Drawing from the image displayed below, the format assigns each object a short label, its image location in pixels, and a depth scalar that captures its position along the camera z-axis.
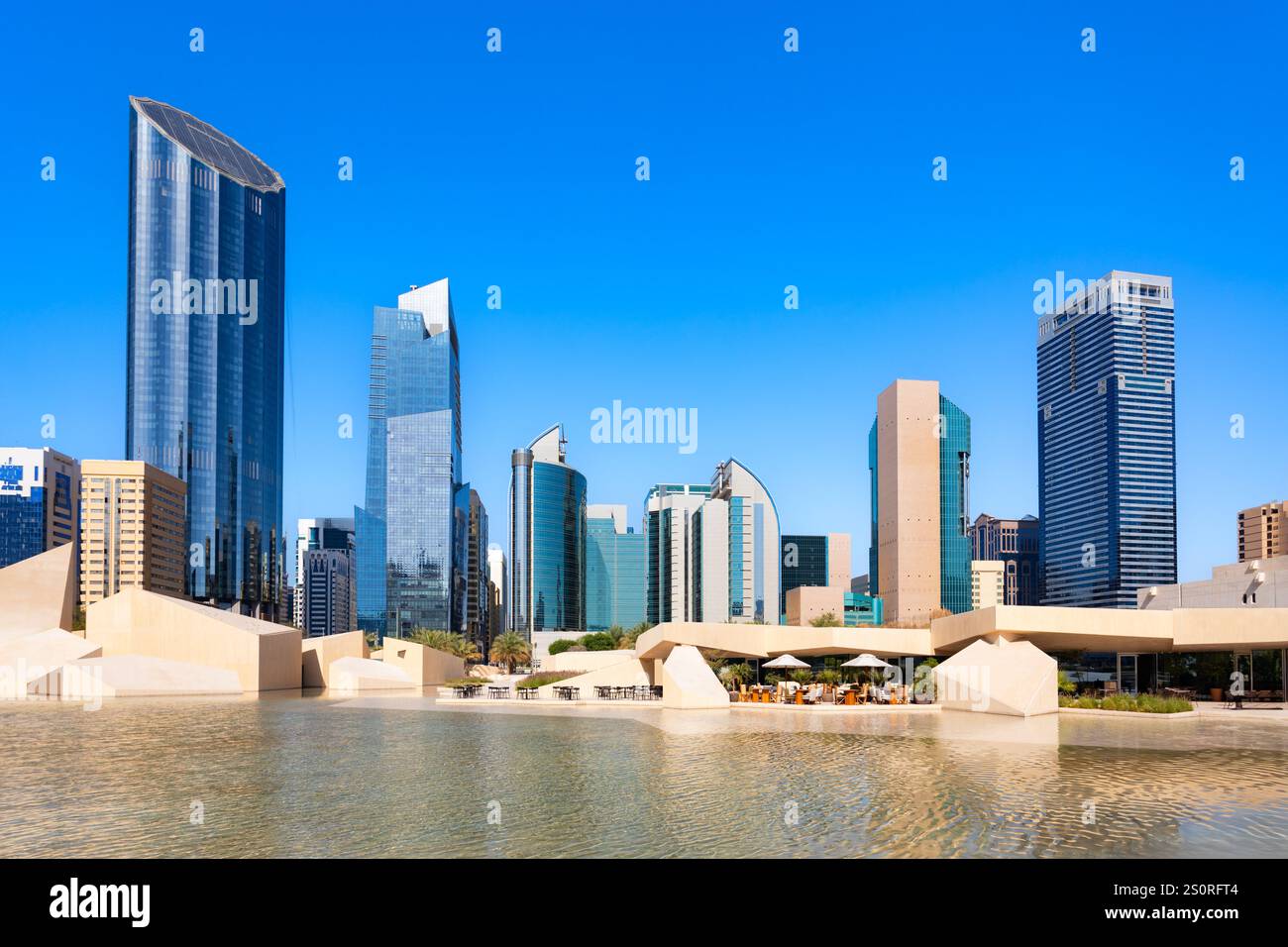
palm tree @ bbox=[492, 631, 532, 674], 96.31
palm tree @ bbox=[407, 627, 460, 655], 86.88
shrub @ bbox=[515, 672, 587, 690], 51.14
